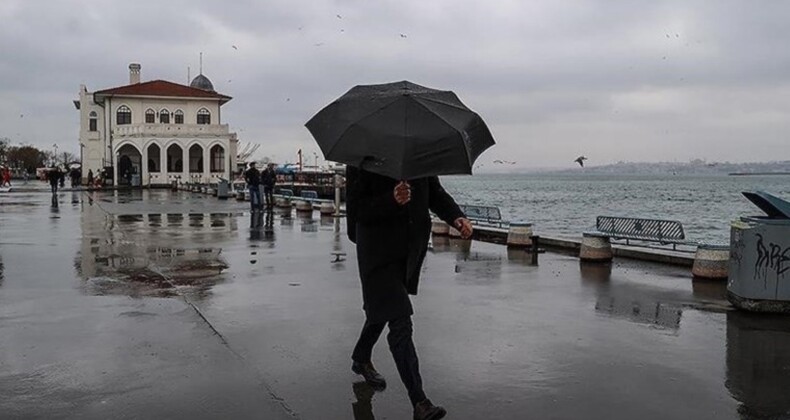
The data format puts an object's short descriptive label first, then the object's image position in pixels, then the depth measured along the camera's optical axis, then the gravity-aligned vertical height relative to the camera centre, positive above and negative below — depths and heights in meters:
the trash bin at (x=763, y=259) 8.38 -0.96
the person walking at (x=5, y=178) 54.69 -0.67
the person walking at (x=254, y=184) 28.61 -0.51
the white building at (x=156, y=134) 62.19 +3.08
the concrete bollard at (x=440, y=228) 18.11 -1.38
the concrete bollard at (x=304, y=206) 28.50 -1.34
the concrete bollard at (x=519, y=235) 15.70 -1.32
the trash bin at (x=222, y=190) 40.79 -1.07
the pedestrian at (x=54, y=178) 42.86 -0.51
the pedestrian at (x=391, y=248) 4.88 -0.51
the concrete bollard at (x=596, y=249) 13.22 -1.35
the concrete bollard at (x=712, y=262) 10.97 -1.30
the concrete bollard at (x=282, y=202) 32.06 -1.35
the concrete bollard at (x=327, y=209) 26.56 -1.34
